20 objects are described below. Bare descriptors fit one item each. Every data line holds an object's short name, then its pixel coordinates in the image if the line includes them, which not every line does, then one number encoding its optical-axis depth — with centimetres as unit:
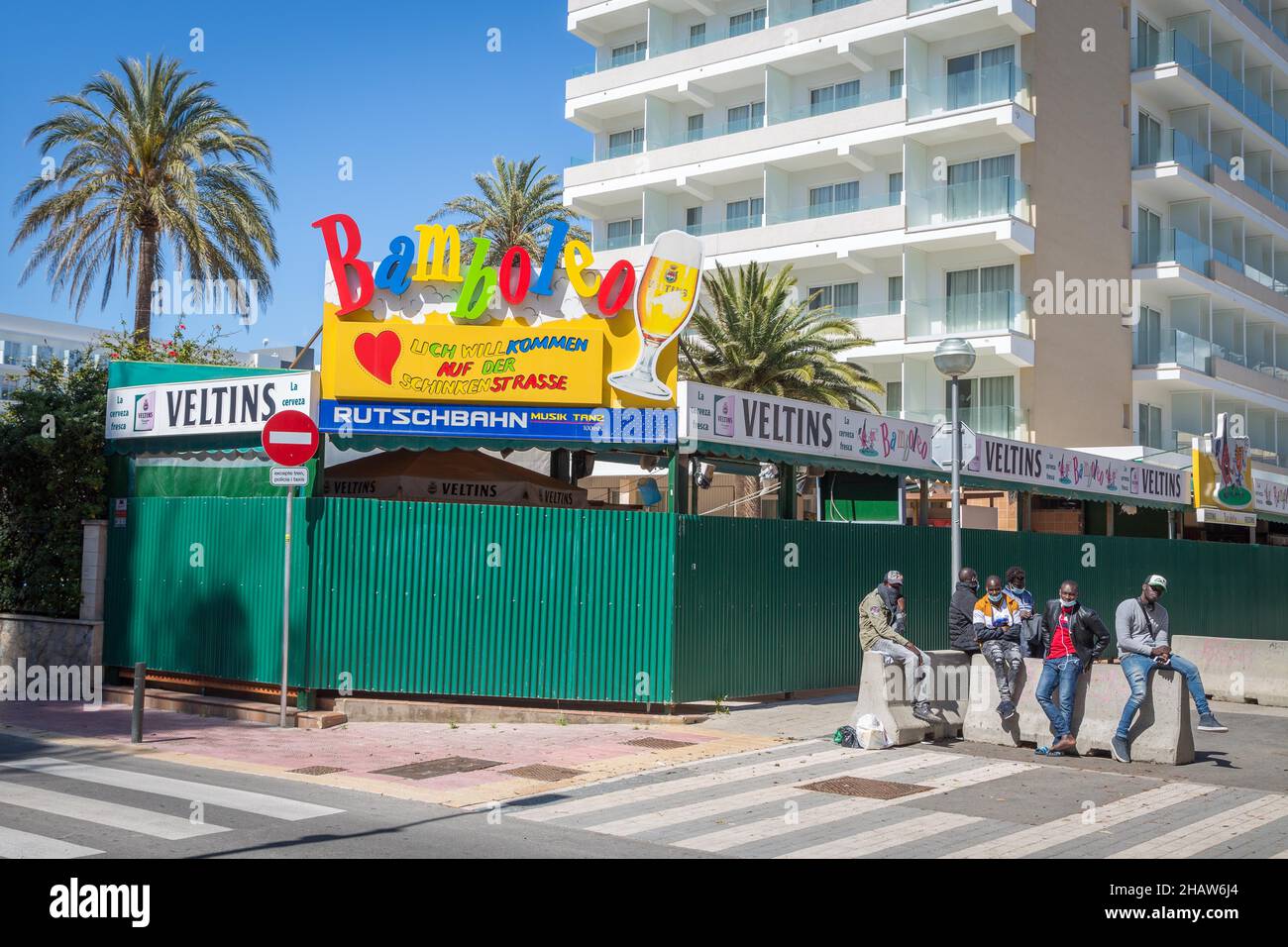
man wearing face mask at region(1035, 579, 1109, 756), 1254
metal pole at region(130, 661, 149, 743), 1282
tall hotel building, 3991
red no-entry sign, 1435
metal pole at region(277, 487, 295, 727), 1413
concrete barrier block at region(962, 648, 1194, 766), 1250
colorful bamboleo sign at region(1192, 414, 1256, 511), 2914
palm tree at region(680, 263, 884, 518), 3253
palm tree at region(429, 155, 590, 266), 3884
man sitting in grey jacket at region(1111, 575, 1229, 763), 1234
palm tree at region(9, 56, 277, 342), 2720
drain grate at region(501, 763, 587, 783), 1142
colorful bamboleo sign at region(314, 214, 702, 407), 1527
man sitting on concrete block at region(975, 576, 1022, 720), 1335
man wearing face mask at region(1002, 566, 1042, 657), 1330
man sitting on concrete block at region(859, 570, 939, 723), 1321
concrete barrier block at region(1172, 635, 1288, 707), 1894
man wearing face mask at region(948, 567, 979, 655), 1376
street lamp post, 1470
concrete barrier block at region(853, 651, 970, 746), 1320
